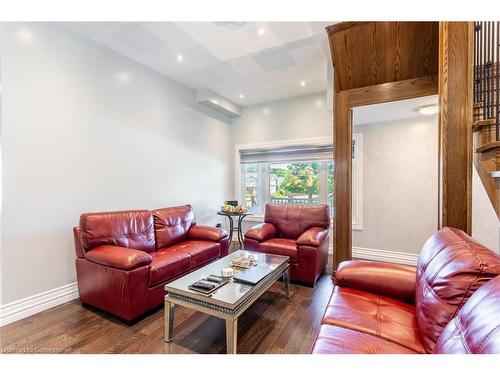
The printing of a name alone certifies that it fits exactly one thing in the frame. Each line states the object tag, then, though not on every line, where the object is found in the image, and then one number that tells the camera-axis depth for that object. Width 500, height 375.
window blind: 4.07
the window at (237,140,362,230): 4.16
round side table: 3.95
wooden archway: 1.64
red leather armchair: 2.67
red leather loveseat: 1.96
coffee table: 1.47
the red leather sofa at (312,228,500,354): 0.77
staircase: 1.58
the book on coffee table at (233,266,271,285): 1.80
